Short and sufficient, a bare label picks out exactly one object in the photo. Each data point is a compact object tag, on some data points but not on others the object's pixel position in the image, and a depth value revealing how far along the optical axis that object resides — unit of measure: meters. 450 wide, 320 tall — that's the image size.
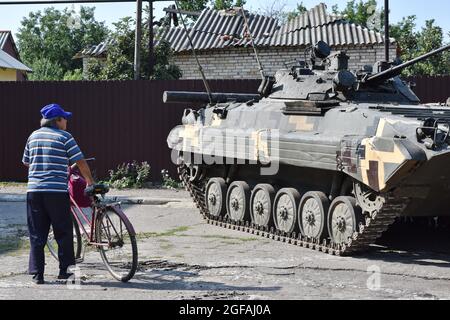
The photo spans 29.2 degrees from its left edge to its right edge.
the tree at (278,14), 39.39
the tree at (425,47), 34.69
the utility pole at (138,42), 19.47
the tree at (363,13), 37.66
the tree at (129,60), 21.44
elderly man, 8.02
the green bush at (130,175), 17.73
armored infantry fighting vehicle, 9.20
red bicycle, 8.07
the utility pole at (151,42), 19.84
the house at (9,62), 38.75
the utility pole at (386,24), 18.22
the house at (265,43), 24.25
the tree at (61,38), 56.78
